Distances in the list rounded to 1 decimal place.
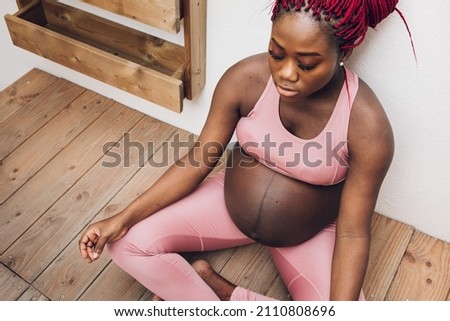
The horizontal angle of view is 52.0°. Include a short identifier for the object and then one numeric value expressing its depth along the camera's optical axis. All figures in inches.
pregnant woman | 41.5
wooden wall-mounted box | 59.5
